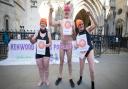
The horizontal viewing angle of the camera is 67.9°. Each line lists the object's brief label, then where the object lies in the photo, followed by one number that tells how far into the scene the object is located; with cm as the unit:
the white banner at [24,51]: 373
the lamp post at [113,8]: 838
